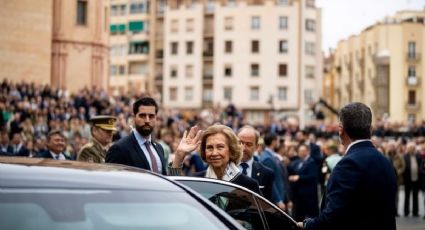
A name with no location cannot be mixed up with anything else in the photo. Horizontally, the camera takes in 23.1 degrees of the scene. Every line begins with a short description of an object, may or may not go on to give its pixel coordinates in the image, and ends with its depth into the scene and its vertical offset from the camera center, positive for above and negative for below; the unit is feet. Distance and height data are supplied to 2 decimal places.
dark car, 16.63 -1.50
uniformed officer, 42.42 -1.15
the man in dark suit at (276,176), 48.65 -3.12
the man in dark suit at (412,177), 91.66 -5.64
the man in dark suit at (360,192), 23.94 -1.79
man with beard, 32.27 -1.08
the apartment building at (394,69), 360.07 +16.25
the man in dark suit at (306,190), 64.95 -4.78
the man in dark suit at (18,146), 74.32 -2.71
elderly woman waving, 31.04 -1.24
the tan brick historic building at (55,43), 153.28 +10.79
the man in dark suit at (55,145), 49.49 -1.65
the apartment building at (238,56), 337.72 +18.84
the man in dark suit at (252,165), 39.78 -2.02
